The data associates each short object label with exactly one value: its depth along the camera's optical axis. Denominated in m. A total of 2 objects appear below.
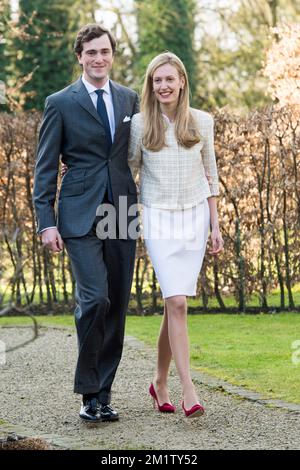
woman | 11.23
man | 11.12
